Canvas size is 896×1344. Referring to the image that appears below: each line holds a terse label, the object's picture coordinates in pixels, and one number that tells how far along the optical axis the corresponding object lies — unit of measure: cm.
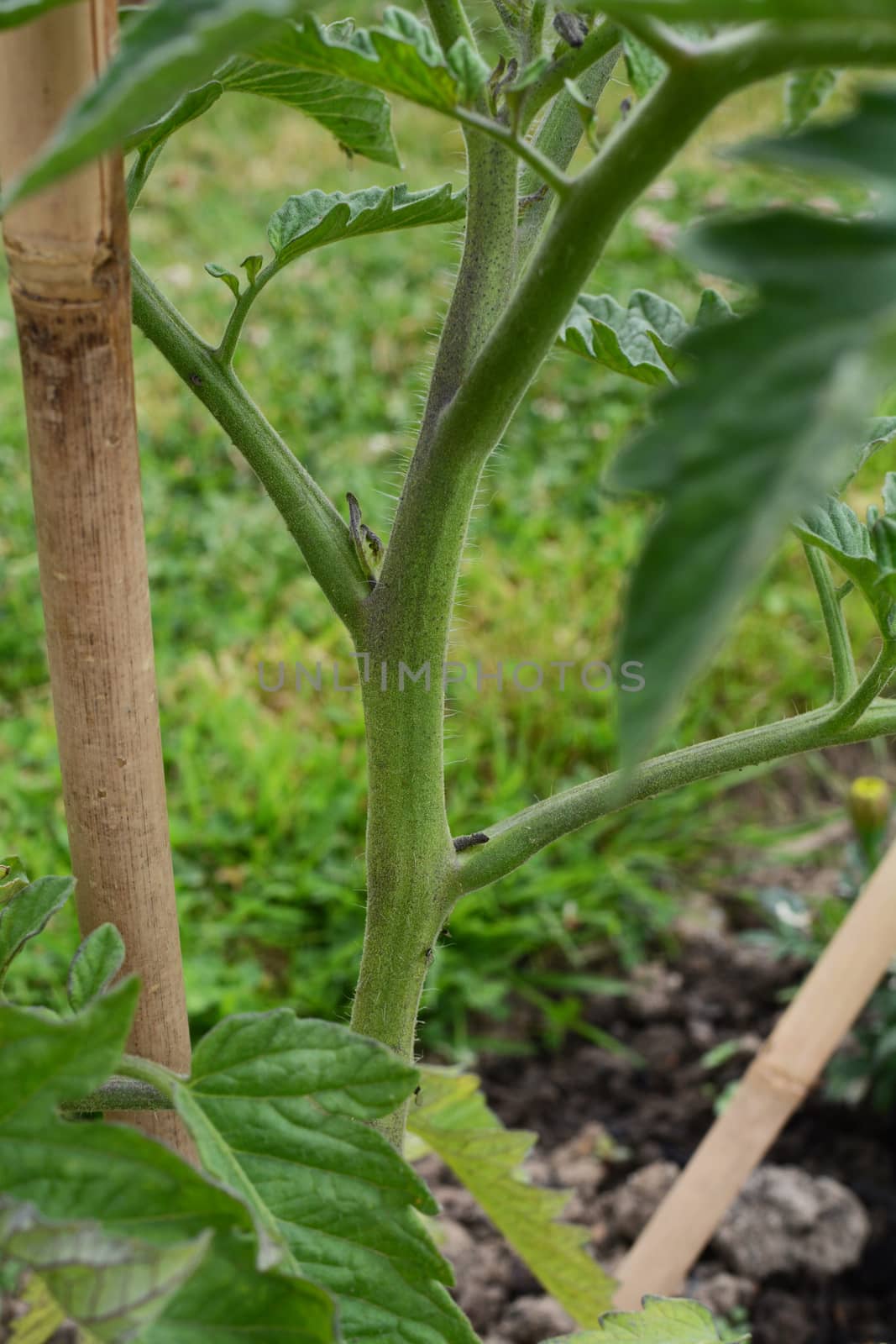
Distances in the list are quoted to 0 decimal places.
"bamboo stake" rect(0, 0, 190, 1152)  44
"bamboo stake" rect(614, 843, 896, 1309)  95
